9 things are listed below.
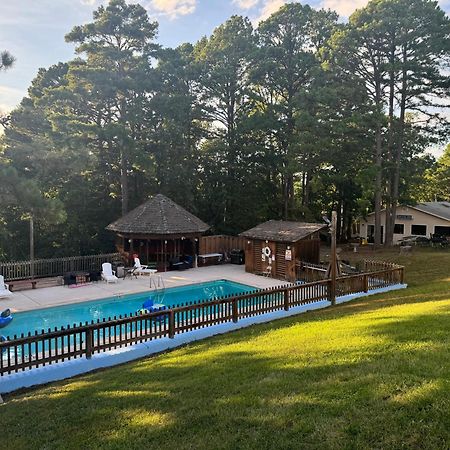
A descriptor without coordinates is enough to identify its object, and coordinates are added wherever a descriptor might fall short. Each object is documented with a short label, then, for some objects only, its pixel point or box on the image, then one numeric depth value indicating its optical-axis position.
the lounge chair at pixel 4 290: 14.20
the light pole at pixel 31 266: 17.33
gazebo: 20.64
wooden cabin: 17.53
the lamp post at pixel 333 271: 12.74
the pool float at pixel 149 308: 11.39
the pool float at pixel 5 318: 10.70
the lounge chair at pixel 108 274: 17.10
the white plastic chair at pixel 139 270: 18.48
